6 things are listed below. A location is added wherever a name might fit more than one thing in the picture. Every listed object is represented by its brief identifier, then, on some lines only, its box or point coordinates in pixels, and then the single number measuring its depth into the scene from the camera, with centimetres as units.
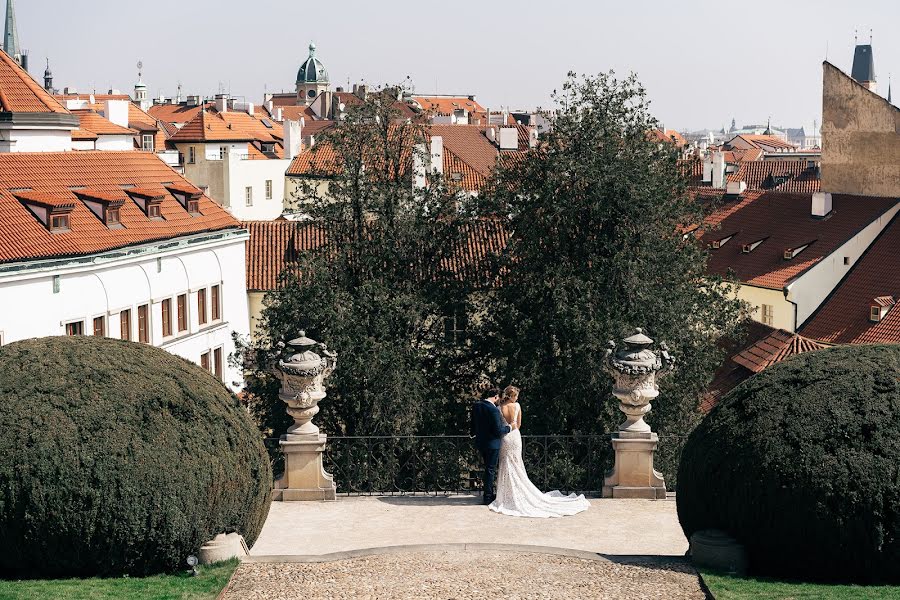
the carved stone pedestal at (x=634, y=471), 1683
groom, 1667
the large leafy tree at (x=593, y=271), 2909
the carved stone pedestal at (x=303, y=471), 1691
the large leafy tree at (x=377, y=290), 2894
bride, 1627
